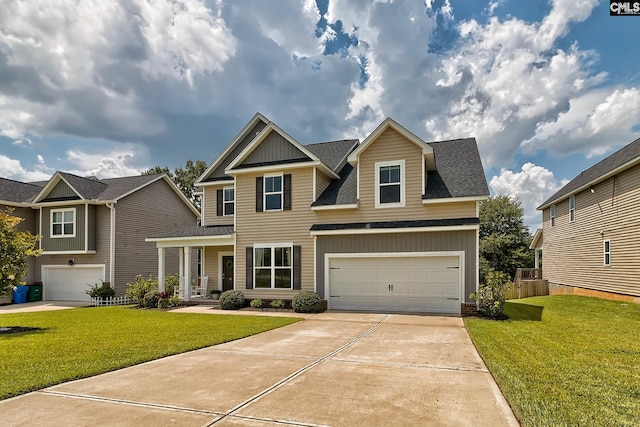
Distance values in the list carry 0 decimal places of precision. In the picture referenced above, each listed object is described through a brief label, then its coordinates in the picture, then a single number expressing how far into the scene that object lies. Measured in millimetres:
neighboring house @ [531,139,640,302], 15633
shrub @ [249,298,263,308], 15453
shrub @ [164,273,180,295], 18672
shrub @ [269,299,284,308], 15180
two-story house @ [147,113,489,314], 13750
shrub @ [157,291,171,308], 16406
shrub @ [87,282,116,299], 19312
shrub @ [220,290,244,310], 15445
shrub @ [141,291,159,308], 16766
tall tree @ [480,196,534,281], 41281
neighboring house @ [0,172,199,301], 20594
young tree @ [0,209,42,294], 11438
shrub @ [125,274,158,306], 17500
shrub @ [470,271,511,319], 12336
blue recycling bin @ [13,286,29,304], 20641
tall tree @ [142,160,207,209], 41938
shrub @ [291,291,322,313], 14312
